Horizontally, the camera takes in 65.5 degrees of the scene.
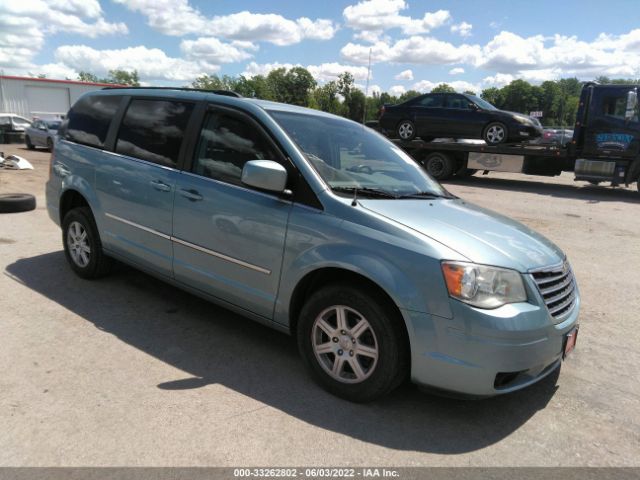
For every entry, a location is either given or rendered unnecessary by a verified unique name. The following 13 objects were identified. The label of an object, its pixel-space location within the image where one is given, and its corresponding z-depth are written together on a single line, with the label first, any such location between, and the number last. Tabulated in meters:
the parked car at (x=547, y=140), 14.99
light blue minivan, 2.68
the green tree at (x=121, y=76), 123.69
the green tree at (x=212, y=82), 103.07
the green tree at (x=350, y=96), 95.25
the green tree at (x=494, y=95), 112.56
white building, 35.03
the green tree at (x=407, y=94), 120.56
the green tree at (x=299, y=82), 104.69
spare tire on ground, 7.62
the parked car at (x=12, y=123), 25.05
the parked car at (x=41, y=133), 21.30
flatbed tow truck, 13.38
